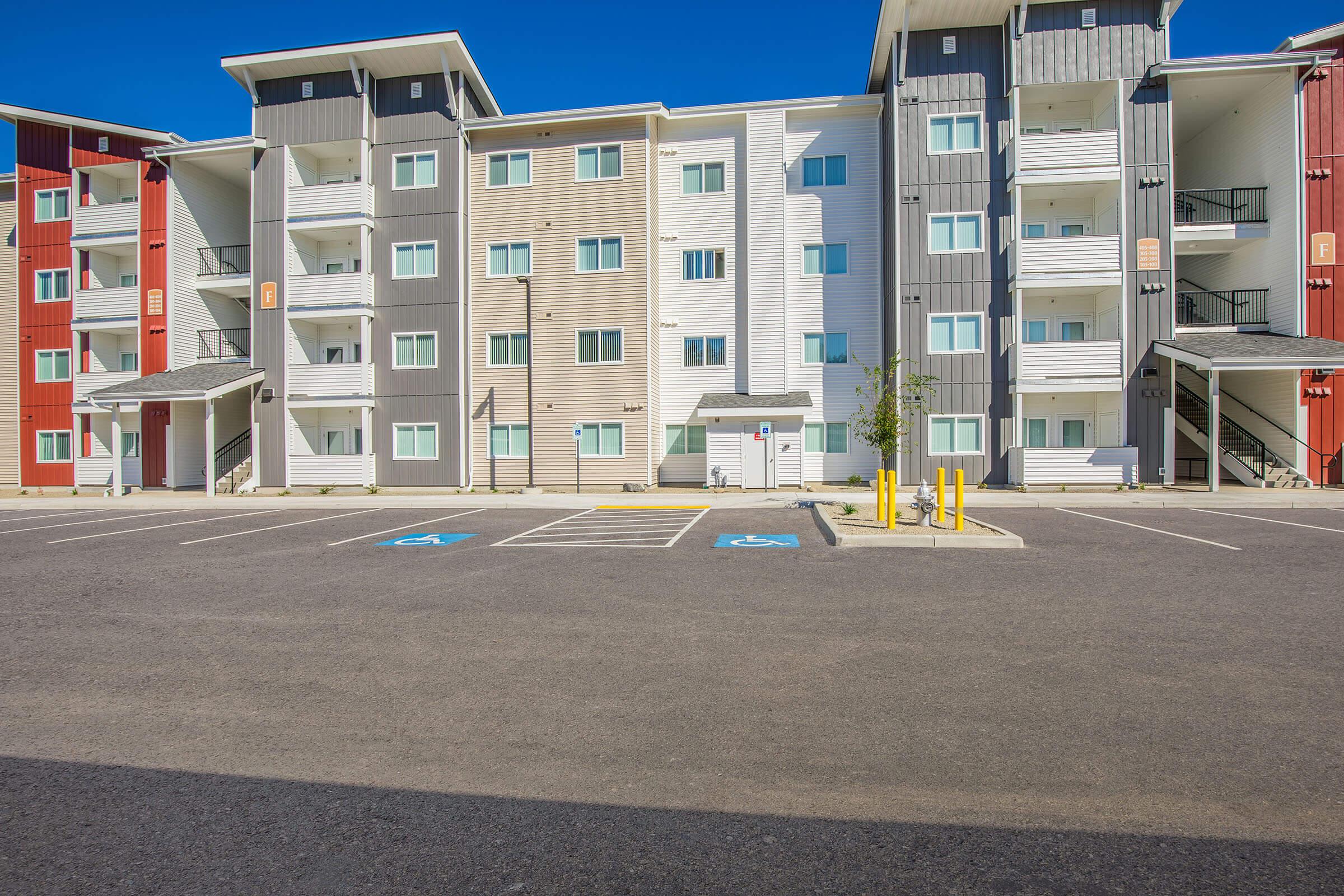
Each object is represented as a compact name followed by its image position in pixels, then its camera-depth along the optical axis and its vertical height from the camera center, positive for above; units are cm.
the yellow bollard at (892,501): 1274 -90
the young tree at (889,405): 2270 +154
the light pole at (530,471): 2633 -71
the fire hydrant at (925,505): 1288 -98
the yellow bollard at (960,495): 1262 -84
